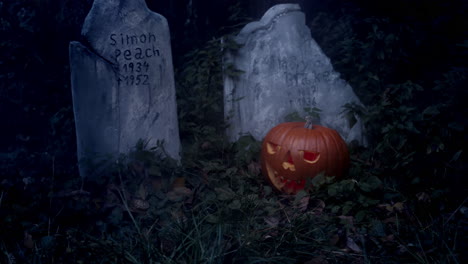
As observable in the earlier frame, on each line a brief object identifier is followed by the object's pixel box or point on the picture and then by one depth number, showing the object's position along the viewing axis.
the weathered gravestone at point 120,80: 2.95
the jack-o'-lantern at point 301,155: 3.01
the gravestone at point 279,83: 3.74
